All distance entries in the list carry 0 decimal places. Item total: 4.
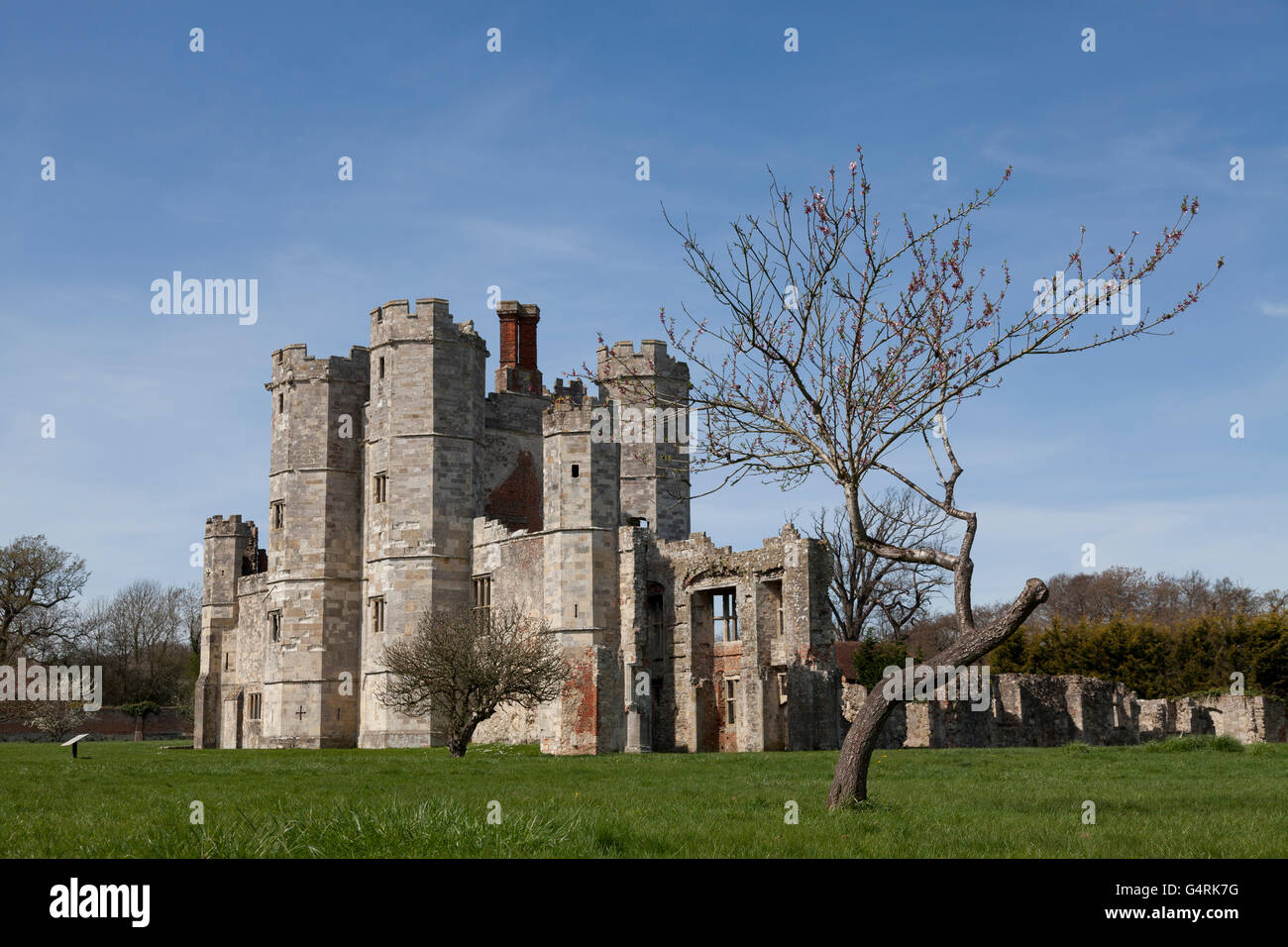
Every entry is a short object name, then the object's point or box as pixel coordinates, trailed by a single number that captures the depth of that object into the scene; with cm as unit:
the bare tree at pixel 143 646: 7812
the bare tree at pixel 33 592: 6369
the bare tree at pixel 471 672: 3259
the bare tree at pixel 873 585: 5866
